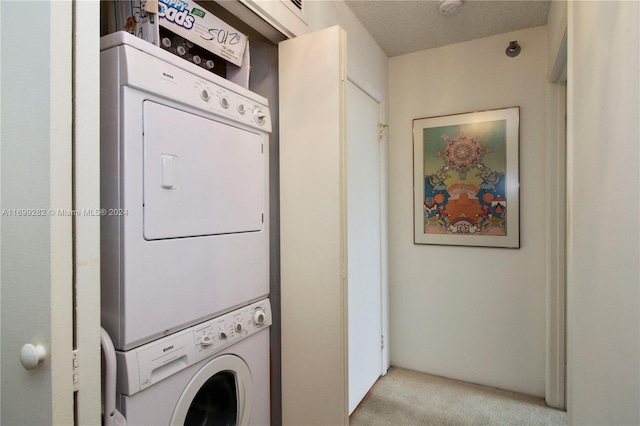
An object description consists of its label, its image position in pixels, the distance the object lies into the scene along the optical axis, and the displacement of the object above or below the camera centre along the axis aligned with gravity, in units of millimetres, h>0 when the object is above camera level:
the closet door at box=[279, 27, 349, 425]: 1462 -87
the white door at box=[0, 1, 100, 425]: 712 +1
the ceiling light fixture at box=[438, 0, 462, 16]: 2014 +1237
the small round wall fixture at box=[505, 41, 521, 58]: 2365 +1127
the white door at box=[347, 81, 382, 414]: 2168 -247
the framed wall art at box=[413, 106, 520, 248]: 2402 +226
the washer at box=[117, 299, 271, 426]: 993 -582
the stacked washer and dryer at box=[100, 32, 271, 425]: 970 -99
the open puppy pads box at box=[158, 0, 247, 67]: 1185 +698
